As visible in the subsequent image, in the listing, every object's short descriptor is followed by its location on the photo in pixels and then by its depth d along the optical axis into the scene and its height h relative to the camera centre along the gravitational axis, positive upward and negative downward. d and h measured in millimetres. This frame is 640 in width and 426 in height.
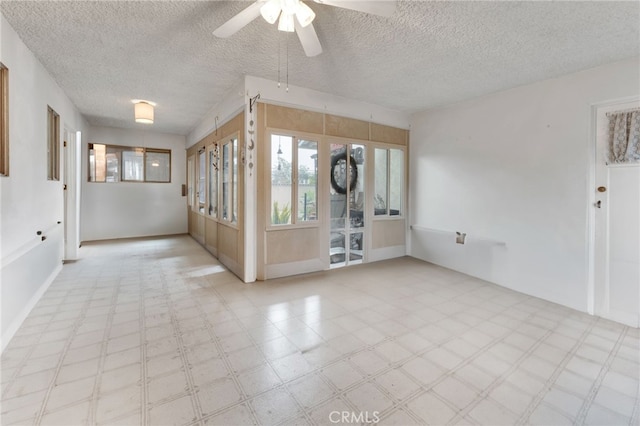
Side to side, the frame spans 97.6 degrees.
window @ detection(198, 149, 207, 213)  6219 +723
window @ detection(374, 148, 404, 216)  5176 +513
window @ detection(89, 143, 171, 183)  6711 +1130
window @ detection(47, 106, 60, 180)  3773 +906
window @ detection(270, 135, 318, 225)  4082 +434
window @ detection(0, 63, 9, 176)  2393 +746
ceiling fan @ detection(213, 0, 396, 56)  1821 +1337
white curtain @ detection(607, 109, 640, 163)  2875 +758
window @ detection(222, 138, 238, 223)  4344 +459
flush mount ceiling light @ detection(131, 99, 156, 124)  4582 +1584
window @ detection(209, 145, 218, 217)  5310 +539
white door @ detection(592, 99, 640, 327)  2883 -269
